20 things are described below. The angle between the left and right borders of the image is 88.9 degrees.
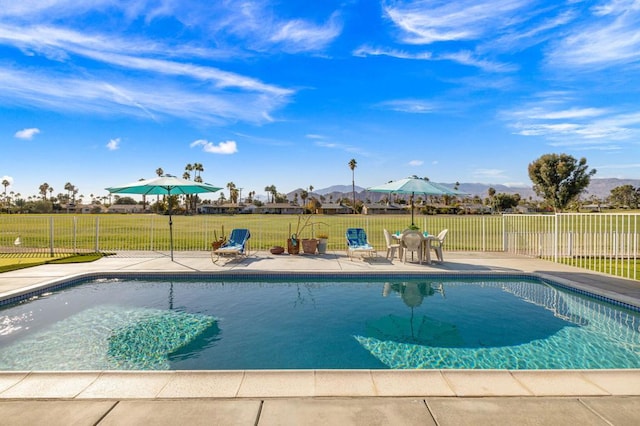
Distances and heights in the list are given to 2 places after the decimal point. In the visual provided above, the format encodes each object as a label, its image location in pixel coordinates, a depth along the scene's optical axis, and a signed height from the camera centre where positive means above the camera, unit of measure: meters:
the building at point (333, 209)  93.00 +0.18
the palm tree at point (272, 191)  143.00 +8.58
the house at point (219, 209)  94.31 +0.39
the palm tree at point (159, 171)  97.15 +12.04
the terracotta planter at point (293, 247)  11.45 -1.30
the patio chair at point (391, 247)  10.30 -1.20
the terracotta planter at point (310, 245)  11.47 -1.24
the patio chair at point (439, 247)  9.86 -1.15
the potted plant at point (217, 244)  10.85 -1.12
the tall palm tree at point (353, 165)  102.56 +14.09
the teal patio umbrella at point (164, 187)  10.15 +0.77
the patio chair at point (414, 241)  9.67 -0.95
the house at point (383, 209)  92.00 +0.08
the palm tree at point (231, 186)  129.12 +9.84
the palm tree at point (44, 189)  135.50 +9.34
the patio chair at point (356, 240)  10.44 -1.03
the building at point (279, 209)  99.19 +0.27
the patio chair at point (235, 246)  10.01 -1.17
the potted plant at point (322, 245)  11.47 -1.25
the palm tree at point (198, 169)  107.38 +13.79
